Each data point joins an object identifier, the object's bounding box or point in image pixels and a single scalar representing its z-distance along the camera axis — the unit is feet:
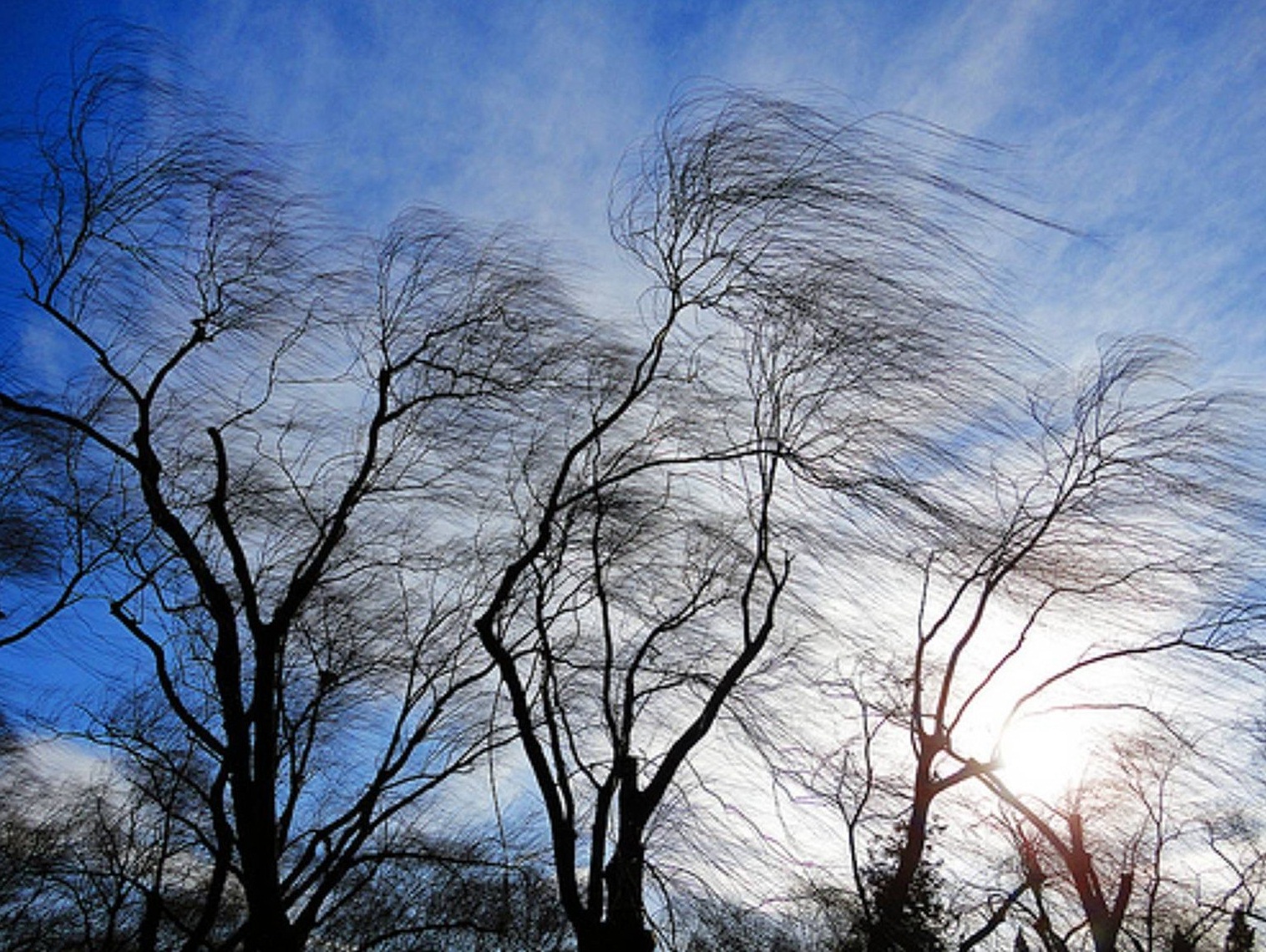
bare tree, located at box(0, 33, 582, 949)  18.60
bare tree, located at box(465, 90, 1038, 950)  16.69
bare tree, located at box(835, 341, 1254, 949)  25.30
